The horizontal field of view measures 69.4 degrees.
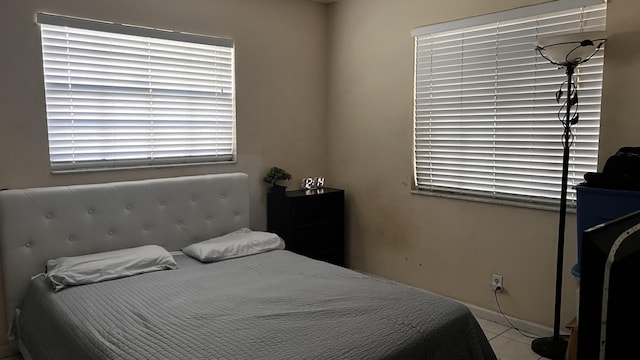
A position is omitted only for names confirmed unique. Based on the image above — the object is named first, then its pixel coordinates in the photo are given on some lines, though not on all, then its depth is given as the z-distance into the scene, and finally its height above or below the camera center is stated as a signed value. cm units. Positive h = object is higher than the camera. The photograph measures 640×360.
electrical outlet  336 -107
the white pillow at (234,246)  318 -78
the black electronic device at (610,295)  69 -24
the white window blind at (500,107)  292 +20
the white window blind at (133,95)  299 +30
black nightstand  391 -74
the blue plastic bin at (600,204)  233 -36
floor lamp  256 +20
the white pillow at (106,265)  263 -77
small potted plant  404 -35
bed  197 -85
